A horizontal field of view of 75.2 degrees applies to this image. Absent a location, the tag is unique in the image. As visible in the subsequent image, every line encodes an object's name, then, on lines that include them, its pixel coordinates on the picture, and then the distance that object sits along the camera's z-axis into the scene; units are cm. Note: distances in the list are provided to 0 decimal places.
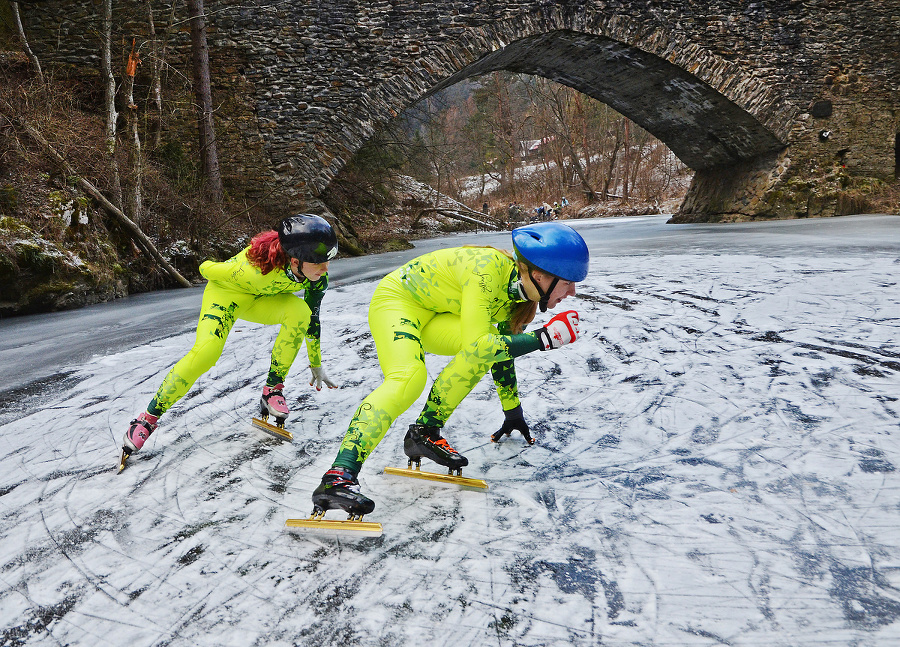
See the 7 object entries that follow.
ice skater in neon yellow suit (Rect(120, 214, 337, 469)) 258
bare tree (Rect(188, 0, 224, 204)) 1084
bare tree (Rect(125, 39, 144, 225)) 890
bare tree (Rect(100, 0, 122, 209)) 927
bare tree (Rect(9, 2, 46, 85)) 919
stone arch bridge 1145
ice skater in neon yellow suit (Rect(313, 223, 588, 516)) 197
